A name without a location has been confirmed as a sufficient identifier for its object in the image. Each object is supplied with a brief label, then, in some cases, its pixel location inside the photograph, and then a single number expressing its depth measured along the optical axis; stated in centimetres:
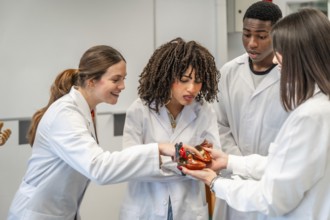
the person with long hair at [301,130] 97
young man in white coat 168
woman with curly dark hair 143
